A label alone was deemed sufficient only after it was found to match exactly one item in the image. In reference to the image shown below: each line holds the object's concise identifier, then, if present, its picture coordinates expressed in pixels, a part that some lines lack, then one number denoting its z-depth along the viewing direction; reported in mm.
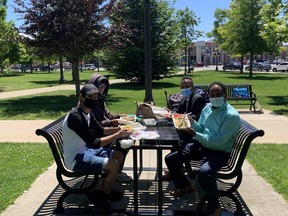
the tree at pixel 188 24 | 28552
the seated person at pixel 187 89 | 3247
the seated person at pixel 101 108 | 3167
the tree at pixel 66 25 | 9301
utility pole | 7227
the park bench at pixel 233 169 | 2489
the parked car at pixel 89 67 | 50596
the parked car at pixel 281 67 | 31886
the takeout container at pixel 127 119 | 3098
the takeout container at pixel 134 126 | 2795
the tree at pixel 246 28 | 21080
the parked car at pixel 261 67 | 33170
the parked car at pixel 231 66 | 35939
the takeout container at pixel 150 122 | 3164
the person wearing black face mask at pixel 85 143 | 2458
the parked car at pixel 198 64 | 51365
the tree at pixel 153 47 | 15601
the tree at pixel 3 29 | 12918
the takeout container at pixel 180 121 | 2511
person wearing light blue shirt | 2390
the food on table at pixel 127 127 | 2749
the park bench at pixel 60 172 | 2551
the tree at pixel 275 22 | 8283
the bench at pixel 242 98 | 7893
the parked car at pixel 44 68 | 47390
